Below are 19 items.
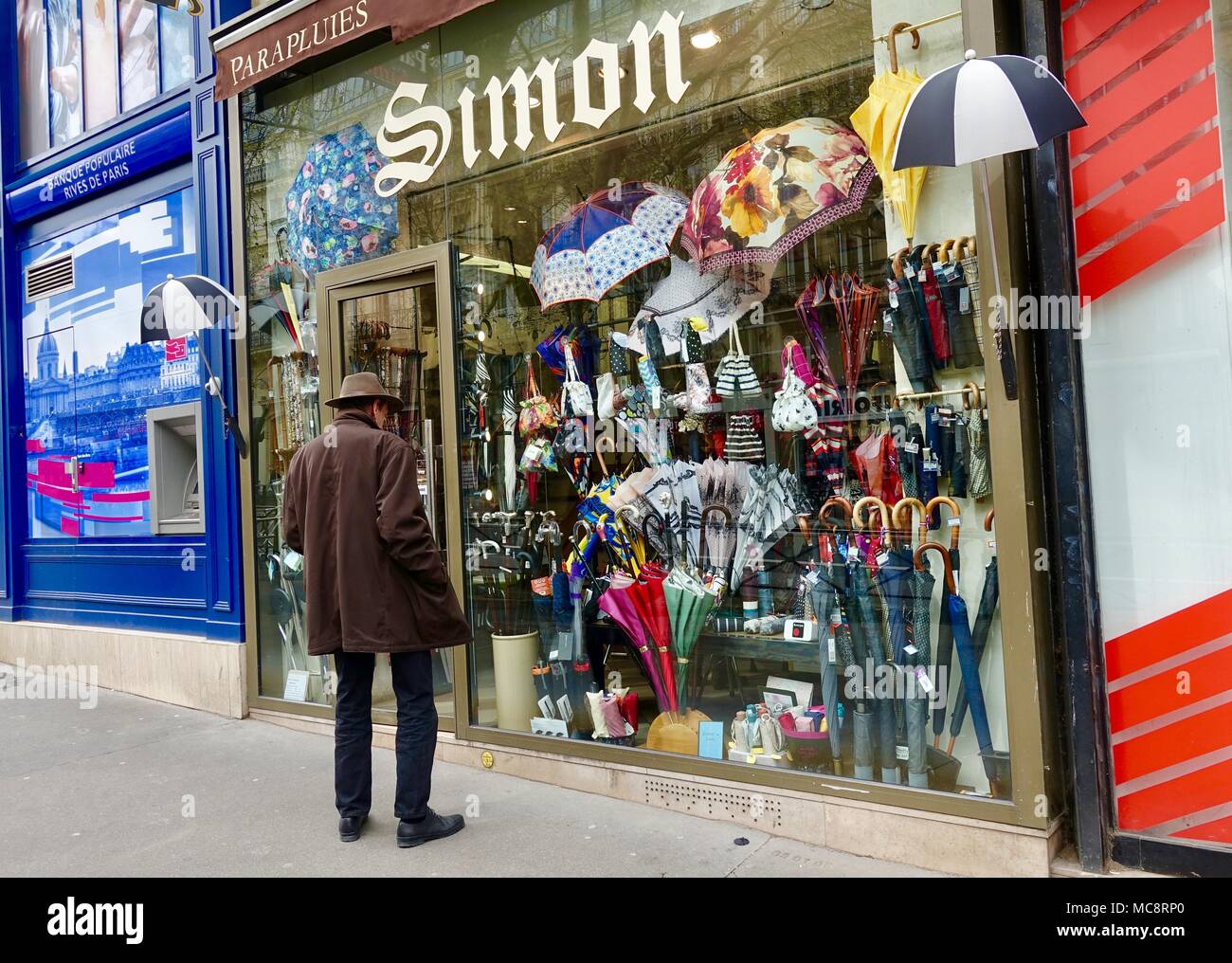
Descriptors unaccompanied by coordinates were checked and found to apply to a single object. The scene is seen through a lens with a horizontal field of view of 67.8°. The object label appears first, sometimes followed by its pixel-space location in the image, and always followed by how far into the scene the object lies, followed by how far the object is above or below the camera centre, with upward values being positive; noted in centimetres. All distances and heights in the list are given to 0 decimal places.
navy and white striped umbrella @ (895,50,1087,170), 309 +132
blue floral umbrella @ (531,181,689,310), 473 +149
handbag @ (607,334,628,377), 484 +85
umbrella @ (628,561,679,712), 466 -46
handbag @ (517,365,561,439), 509 +61
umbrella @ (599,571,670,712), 472 -49
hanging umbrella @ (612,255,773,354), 445 +107
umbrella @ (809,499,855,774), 407 -42
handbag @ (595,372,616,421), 487 +67
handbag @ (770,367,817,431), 421 +48
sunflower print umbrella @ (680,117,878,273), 411 +149
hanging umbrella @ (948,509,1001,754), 365 -43
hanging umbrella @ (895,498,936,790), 383 -61
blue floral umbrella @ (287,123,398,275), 577 +213
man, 386 -26
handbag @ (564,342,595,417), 495 +70
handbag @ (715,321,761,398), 442 +69
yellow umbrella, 381 +159
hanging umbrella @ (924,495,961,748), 378 -55
